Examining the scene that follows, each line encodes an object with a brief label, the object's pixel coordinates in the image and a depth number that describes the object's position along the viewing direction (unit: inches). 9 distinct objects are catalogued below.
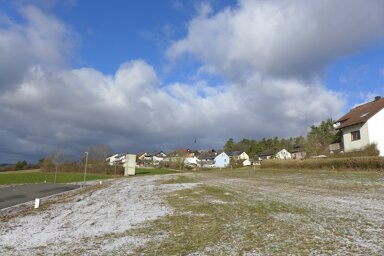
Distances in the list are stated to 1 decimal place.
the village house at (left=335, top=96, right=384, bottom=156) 1781.5
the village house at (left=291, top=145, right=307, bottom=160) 4167.8
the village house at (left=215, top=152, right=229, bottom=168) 5885.8
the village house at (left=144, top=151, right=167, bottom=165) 7706.7
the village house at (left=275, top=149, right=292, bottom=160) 4700.5
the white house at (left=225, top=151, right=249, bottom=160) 5952.3
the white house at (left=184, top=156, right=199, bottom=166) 6989.2
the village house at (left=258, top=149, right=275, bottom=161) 5342.0
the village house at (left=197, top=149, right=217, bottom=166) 6463.6
